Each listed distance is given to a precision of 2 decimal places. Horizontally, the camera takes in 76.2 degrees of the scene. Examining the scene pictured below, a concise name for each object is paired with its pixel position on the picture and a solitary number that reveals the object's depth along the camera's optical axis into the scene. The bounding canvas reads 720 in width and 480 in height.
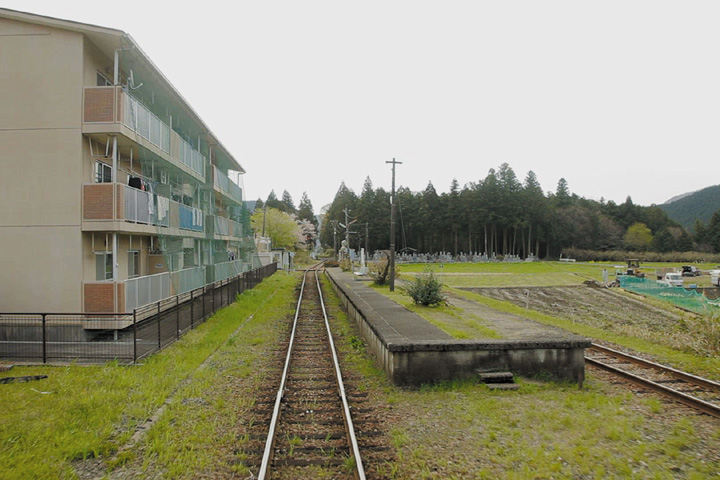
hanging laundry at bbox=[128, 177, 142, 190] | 15.00
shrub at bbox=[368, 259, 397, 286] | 25.50
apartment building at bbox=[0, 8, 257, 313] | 12.42
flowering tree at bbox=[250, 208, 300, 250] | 72.62
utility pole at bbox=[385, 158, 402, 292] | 21.20
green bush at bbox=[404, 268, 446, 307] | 16.12
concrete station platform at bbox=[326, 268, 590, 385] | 7.73
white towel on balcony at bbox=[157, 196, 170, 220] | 15.70
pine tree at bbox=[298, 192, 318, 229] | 114.25
